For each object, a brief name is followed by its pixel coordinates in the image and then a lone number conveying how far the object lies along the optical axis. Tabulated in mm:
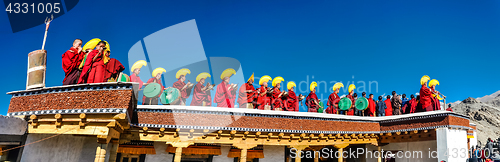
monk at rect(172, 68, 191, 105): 8898
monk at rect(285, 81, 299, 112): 10530
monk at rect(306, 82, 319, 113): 11375
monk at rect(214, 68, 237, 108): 9062
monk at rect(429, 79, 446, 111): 10905
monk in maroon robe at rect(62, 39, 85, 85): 6137
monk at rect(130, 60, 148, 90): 8308
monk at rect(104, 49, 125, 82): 6406
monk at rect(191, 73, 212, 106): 8977
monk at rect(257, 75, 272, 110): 9945
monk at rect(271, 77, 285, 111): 10195
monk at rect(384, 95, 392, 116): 12181
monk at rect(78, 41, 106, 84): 6105
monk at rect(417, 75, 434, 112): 10930
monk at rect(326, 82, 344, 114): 11594
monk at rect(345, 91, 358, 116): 11650
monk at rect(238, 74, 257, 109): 9664
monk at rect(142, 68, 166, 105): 8180
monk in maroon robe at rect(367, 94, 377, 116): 11828
